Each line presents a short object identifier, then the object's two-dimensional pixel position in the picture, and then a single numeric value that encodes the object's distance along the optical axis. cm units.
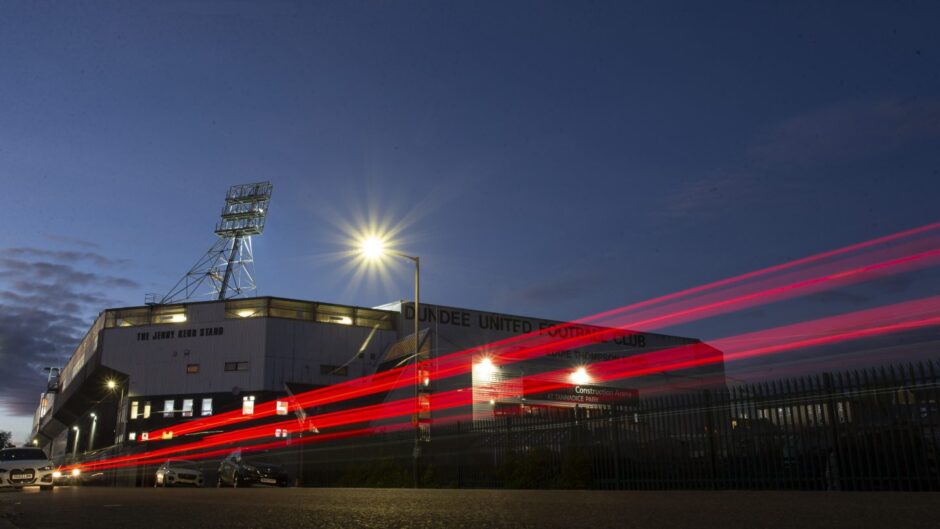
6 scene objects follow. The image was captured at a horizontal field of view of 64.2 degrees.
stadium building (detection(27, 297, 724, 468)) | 6284
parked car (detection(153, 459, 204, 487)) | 3244
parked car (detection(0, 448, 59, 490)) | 2445
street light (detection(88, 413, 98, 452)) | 8600
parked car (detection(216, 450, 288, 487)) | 2911
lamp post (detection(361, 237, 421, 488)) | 2873
